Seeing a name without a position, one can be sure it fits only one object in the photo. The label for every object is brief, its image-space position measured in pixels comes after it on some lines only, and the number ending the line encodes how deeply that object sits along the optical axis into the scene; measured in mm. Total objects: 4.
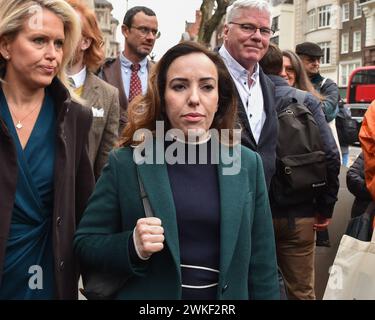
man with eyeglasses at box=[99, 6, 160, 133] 5090
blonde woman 2193
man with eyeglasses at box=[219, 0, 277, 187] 3352
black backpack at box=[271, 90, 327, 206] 3555
